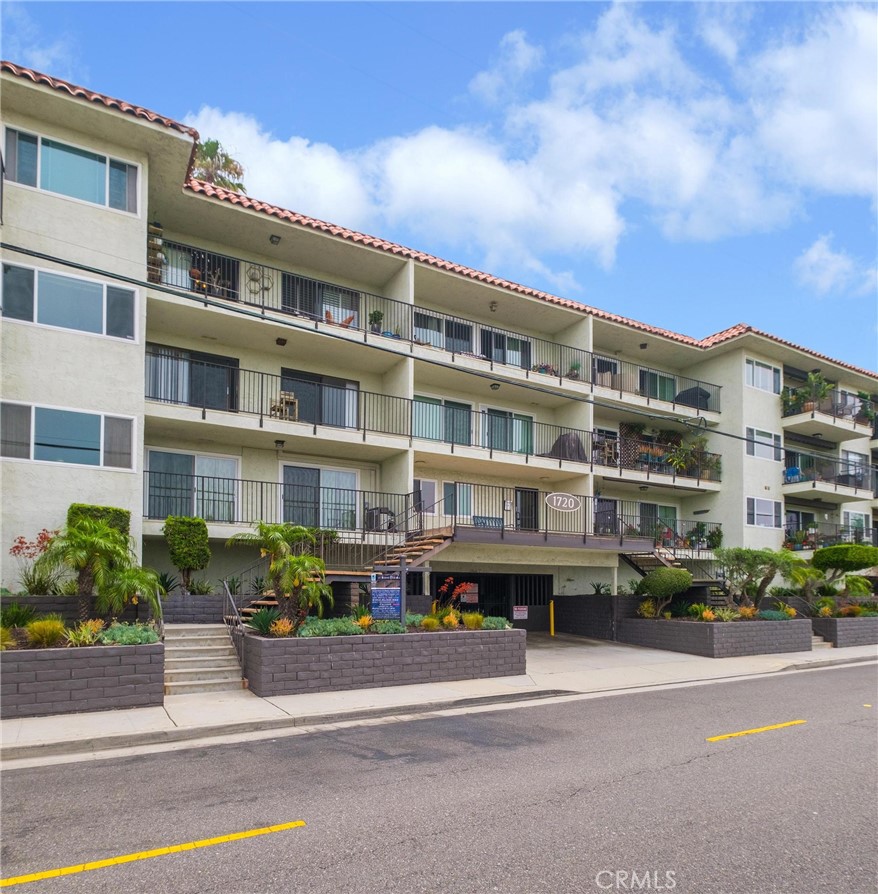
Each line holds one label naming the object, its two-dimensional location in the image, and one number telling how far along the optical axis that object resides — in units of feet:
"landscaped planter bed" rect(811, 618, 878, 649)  75.61
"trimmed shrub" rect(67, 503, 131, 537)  47.78
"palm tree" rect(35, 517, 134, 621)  40.86
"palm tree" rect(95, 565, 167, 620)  40.88
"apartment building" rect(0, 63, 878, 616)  50.42
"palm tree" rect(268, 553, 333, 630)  43.21
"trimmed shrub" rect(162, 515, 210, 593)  53.52
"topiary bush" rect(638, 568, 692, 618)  69.77
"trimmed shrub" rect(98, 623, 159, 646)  37.19
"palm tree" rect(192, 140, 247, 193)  104.47
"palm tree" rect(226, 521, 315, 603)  44.45
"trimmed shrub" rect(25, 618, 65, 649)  35.91
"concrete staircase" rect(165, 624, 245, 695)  40.78
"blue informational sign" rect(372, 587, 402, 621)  46.80
